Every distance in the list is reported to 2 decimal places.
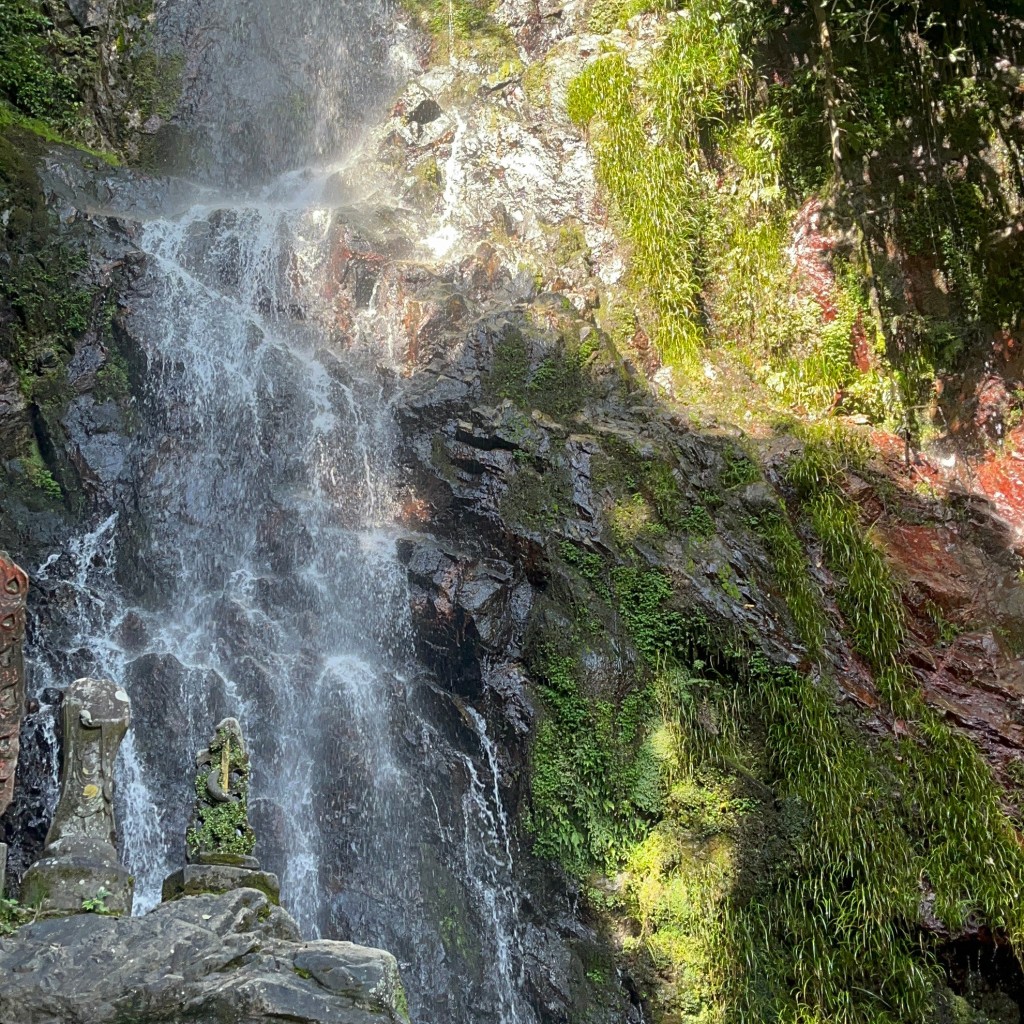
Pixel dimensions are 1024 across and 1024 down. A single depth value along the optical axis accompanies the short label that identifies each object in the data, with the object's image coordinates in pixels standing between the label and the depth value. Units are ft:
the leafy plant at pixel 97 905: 18.14
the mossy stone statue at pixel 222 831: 20.45
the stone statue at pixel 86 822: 18.65
